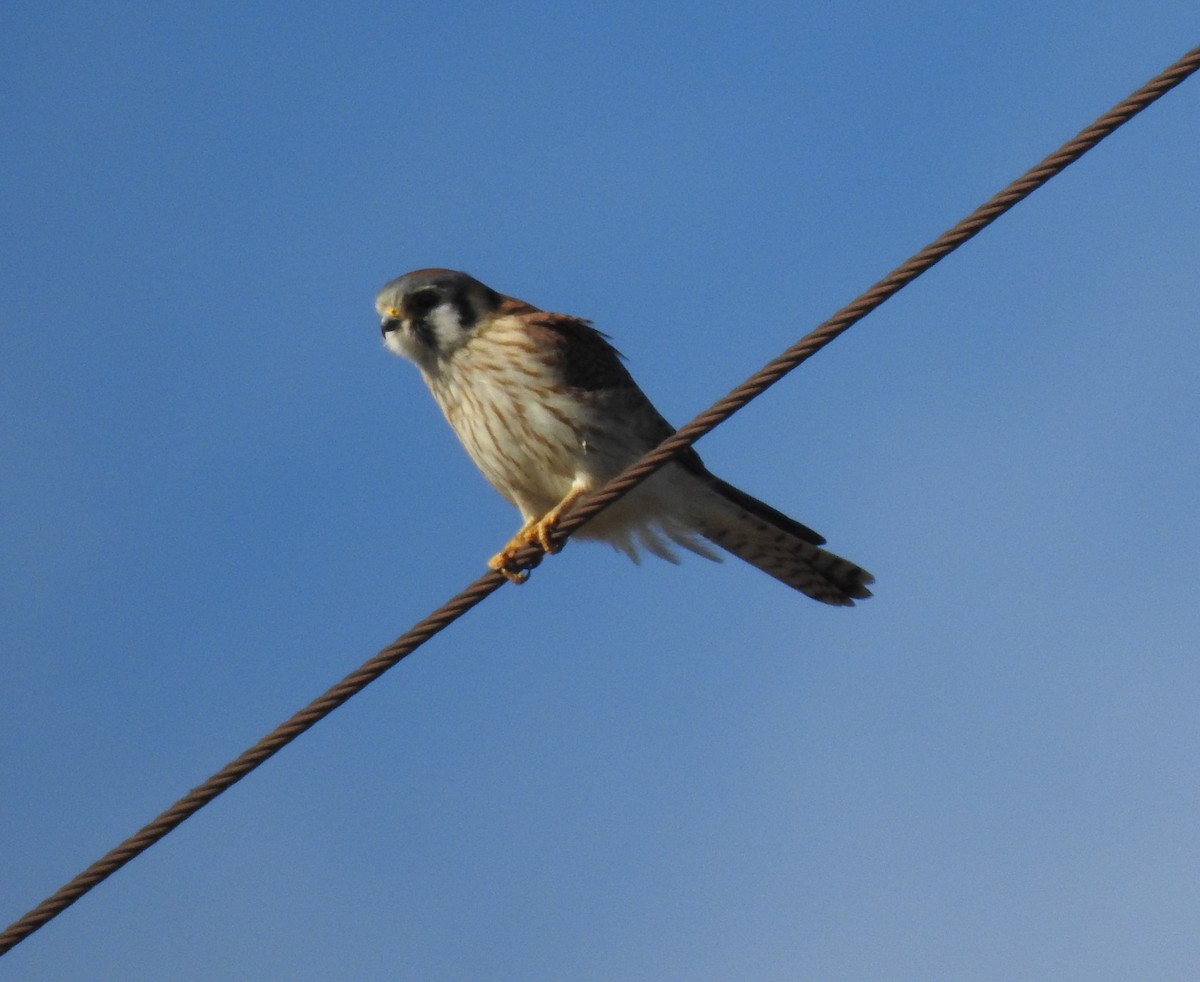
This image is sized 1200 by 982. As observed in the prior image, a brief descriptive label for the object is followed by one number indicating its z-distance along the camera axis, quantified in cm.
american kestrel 1097
